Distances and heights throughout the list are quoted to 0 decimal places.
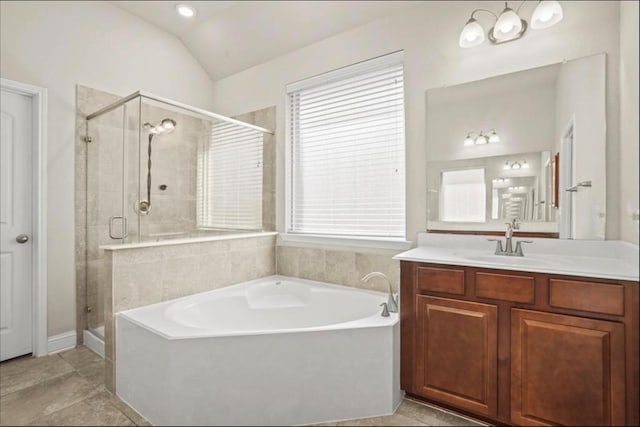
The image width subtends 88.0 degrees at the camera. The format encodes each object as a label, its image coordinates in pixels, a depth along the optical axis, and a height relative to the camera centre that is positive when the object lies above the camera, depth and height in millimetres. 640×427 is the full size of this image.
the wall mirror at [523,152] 1905 +388
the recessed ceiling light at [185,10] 2926 +1820
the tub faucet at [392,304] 2087 -582
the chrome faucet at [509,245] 2029 -194
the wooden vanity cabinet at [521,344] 1431 -643
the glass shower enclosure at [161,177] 2416 +292
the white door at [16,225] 2418 -102
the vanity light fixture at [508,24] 1879 +1144
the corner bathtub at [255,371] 1653 -833
